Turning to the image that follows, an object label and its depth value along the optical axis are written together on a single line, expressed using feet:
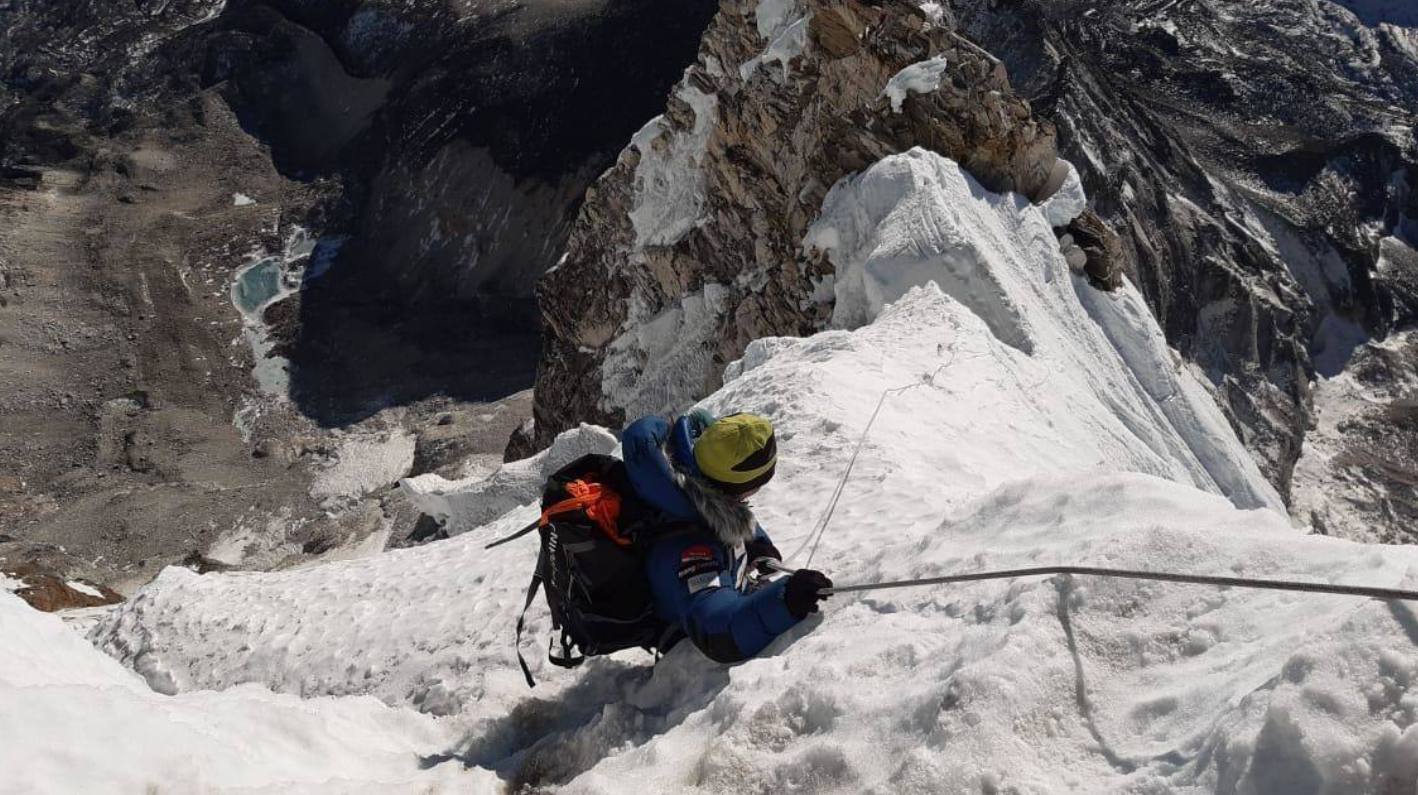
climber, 15.93
